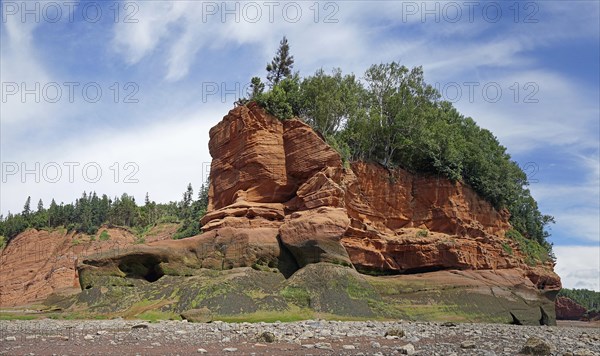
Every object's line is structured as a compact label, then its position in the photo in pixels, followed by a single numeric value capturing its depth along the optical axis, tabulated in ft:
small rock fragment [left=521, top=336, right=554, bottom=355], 52.01
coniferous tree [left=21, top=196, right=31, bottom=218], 328.74
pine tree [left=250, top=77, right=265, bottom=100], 161.99
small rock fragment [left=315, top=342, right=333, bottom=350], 52.95
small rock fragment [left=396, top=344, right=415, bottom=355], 49.29
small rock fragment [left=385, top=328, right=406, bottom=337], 66.27
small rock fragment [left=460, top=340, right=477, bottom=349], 54.44
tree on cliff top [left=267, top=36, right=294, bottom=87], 185.98
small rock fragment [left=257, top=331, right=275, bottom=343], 57.98
